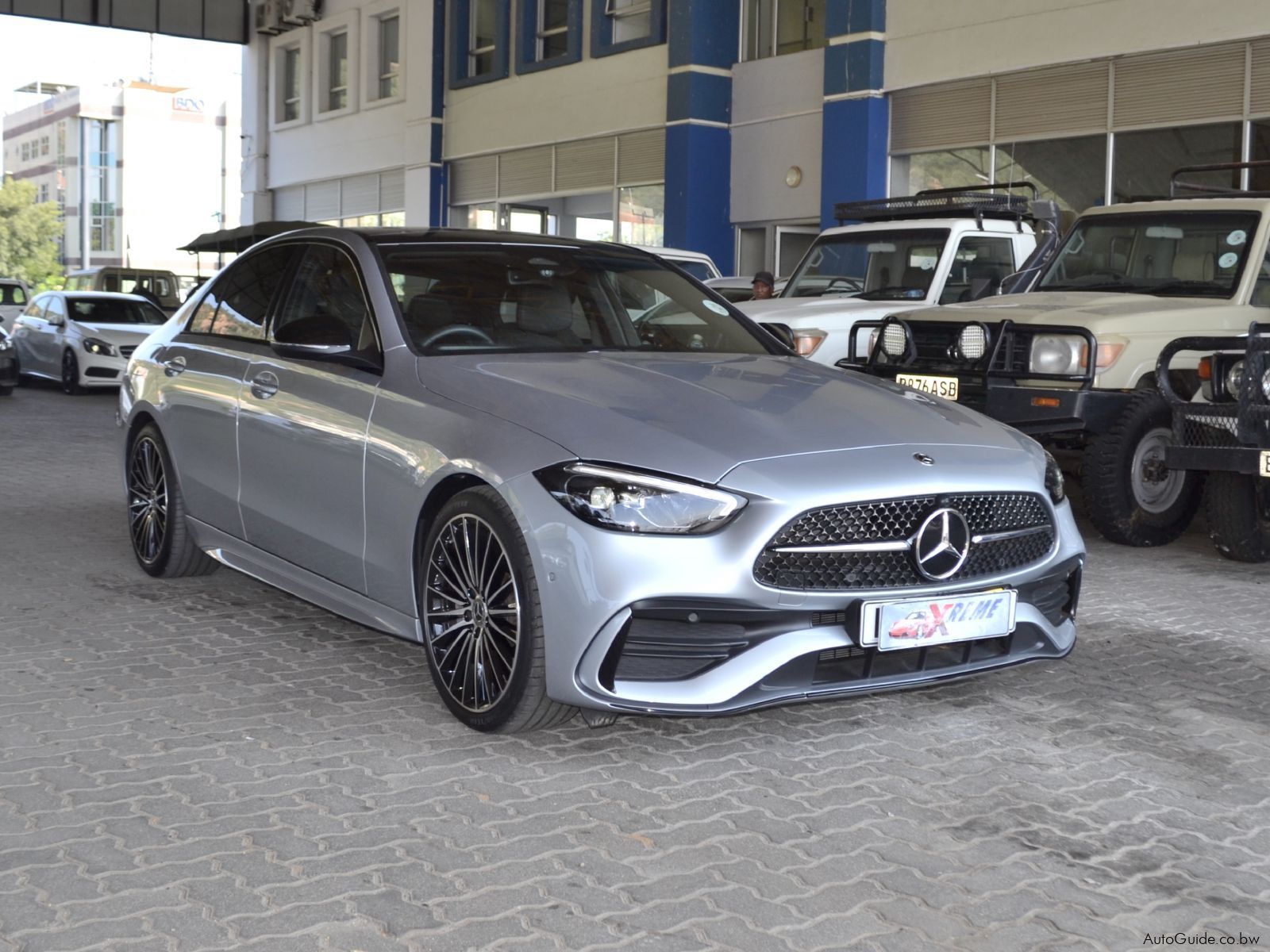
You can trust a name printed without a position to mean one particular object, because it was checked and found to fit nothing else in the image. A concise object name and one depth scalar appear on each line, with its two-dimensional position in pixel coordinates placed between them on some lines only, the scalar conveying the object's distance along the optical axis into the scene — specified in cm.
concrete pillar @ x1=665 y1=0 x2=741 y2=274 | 2373
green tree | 9650
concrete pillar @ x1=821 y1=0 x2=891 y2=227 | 2069
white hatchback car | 2184
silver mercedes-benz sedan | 429
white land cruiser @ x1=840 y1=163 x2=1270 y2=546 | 874
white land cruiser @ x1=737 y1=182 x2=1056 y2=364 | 1170
